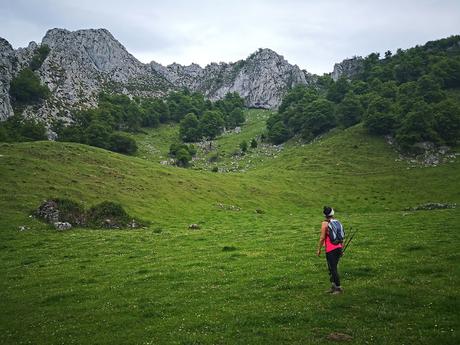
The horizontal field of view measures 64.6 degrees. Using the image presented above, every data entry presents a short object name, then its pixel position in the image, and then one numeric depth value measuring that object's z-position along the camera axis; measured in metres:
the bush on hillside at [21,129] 95.68
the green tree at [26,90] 116.62
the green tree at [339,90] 163.75
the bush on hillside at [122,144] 117.12
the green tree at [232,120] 193.31
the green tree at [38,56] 149.75
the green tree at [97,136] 113.19
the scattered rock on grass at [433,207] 53.55
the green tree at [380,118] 109.75
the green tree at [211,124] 160.62
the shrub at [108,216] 44.44
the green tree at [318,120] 132.88
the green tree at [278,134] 143.75
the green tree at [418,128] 99.31
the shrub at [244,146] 133.62
